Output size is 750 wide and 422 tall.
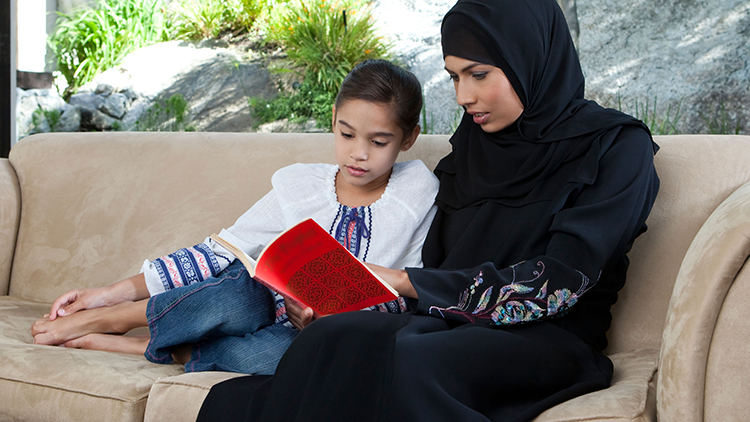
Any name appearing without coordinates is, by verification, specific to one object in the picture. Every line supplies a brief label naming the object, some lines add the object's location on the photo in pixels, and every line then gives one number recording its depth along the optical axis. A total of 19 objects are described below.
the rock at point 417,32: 6.31
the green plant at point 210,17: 6.76
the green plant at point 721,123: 4.76
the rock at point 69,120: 6.16
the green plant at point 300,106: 6.36
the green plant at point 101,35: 6.32
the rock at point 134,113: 6.59
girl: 1.40
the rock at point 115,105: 6.53
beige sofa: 0.96
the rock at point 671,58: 4.82
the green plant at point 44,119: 5.82
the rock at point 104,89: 6.52
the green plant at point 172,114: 6.61
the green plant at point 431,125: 5.68
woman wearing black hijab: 0.97
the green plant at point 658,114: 4.75
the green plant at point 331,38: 6.17
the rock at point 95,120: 6.43
